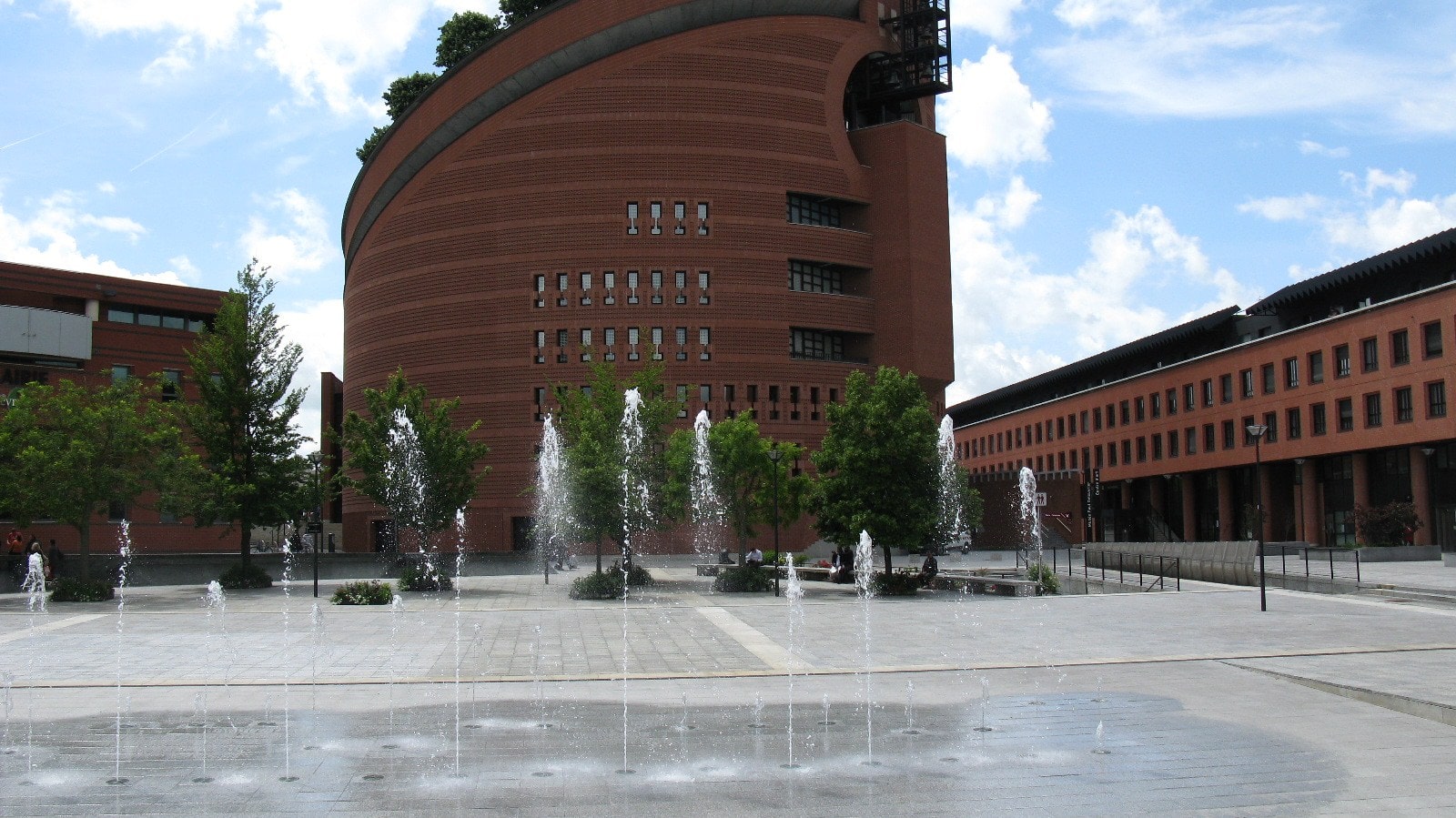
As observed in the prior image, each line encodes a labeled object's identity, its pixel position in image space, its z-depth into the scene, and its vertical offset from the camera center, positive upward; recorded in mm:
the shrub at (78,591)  29469 -2008
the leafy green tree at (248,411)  35812 +2913
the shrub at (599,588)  30391 -2157
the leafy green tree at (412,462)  34156 +1249
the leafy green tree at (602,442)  32125 +1800
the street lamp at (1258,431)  27625 +1492
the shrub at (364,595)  28359 -2112
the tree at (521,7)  72750 +30270
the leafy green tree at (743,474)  39781 +925
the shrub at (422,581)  32812 -2062
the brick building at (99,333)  54875 +8474
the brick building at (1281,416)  48875 +4087
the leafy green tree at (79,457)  30047 +1381
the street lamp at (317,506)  32531 +32
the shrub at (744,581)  32438 -2174
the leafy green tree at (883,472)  31766 +728
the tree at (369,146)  77938 +23659
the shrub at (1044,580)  32781 -2264
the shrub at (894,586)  31406 -2275
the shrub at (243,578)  35406 -2075
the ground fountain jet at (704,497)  40656 +175
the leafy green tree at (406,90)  77750 +27175
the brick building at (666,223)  58531 +13980
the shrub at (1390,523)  45750 -1166
